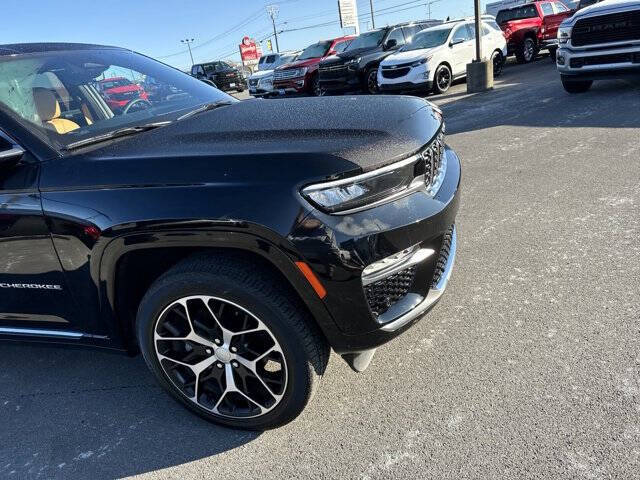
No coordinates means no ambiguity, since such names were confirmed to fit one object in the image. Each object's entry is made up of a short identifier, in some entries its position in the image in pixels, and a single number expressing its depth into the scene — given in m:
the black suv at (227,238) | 2.08
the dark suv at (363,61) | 14.30
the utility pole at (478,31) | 11.59
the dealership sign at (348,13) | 34.99
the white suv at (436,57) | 12.41
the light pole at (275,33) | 67.00
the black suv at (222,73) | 27.78
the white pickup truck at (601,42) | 8.26
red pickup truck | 17.00
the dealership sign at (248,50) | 44.84
